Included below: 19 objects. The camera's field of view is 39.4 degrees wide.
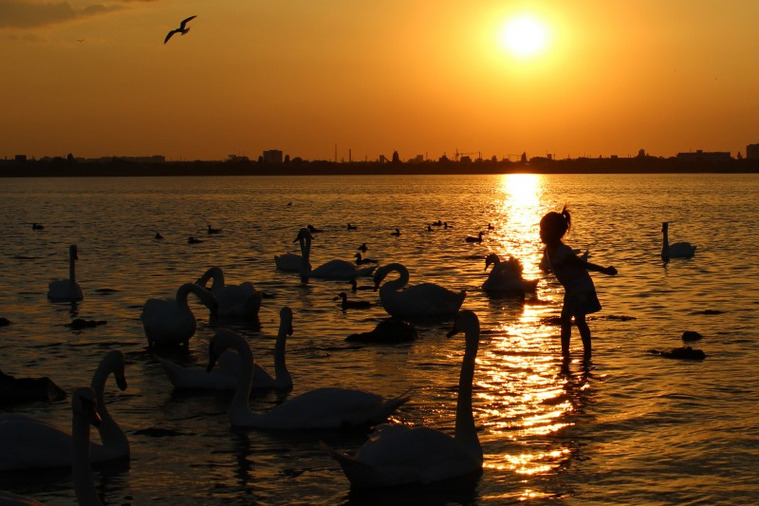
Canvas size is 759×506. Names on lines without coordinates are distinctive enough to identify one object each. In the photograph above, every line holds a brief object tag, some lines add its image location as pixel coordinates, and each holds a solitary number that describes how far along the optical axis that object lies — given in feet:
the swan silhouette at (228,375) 41.37
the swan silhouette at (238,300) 61.62
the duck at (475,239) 141.59
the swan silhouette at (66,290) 69.97
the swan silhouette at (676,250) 102.02
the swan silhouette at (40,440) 31.04
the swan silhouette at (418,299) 61.52
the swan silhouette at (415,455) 28.55
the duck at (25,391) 39.11
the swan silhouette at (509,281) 73.51
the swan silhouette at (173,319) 50.39
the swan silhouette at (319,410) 34.99
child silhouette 44.37
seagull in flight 63.12
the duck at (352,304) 67.53
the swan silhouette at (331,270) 87.04
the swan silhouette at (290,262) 91.95
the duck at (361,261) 105.70
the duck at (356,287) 78.76
